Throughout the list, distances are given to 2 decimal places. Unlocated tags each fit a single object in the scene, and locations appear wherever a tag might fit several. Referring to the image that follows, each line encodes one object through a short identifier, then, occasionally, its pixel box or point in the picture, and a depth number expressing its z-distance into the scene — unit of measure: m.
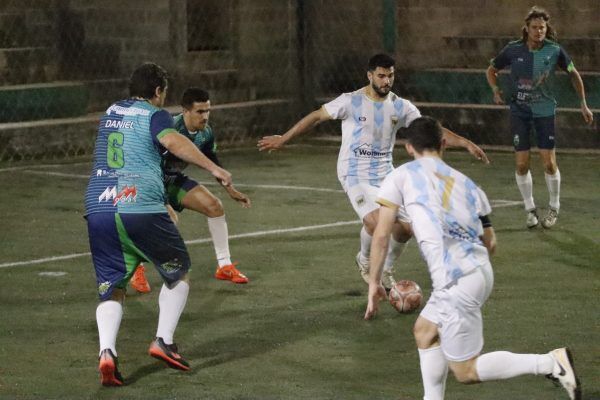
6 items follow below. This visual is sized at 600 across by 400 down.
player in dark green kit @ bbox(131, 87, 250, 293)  21.87
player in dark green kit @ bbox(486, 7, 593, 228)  28.28
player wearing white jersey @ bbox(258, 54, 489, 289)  22.03
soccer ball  19.30
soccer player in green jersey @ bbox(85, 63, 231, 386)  17.11
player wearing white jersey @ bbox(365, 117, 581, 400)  14.16
